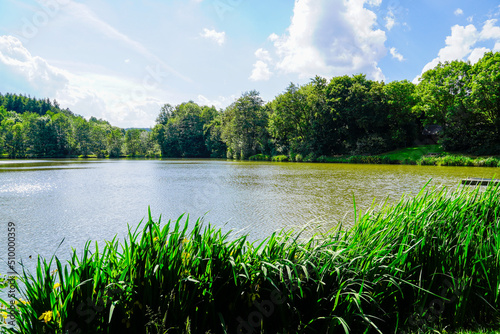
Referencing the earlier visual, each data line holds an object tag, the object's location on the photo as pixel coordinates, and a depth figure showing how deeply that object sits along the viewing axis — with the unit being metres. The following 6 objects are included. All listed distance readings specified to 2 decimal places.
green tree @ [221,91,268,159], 55.41
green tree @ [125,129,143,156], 84.88
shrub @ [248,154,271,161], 50.53
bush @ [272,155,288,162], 46.85
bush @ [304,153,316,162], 43.07
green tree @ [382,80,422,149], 41.22
